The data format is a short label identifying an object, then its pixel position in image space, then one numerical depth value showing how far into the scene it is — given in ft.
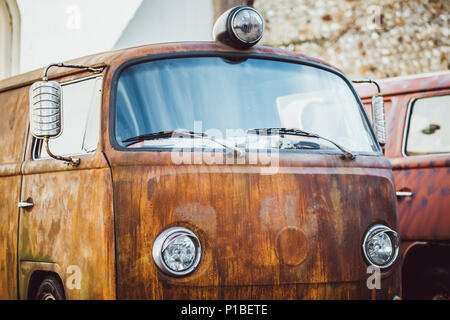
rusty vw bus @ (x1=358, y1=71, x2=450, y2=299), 17.17
